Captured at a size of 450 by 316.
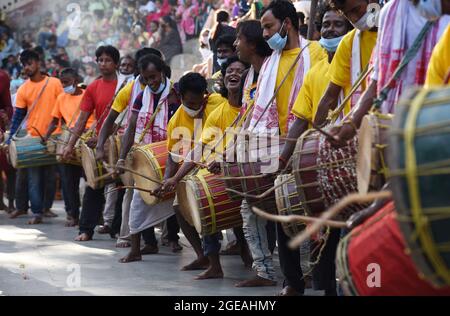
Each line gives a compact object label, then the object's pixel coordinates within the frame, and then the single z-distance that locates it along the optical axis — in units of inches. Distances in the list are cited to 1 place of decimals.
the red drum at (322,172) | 173.6
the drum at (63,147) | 409.4
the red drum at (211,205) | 271.6
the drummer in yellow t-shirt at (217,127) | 287.3
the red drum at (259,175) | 234.7
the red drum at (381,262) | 132.0
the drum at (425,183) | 117.0
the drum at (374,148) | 151.6
